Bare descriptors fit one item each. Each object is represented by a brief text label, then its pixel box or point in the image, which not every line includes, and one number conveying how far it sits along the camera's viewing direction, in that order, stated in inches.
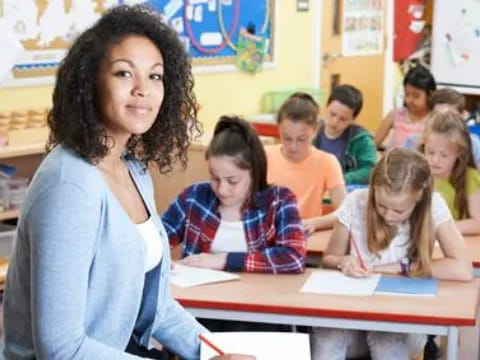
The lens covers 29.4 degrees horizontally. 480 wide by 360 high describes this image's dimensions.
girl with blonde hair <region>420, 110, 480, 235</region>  141.8
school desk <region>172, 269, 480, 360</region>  101.0
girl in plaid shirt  117.6
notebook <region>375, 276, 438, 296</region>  108.9
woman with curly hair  57.4
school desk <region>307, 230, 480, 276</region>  124.9
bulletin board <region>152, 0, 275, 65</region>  209.0
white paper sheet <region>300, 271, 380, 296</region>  109.7
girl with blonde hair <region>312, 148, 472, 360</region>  114.2
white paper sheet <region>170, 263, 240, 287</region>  112.5
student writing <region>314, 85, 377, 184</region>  186.5
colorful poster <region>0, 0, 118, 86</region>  167.3
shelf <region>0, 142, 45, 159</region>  154.9
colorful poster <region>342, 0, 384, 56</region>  283.1
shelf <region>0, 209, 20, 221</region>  157.3
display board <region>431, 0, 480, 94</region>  264.1
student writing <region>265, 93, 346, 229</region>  152.7
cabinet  155.8
